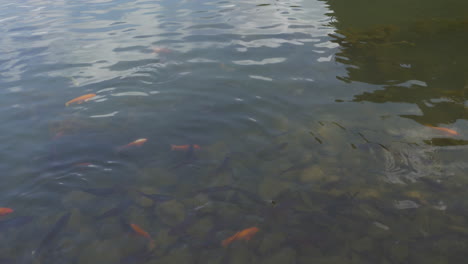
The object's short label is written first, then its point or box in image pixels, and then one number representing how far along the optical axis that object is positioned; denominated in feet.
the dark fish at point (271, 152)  16.90
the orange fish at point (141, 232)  12.92
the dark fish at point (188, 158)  16.85
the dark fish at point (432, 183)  14.06
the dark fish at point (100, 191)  15.42
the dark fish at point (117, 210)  14.14
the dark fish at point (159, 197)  14.76
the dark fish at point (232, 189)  14.42
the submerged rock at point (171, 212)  13.68
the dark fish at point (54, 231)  12.93
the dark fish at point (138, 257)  12.08
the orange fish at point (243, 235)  12.52
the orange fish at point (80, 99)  23.69
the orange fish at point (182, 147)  18.10
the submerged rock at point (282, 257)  11.73
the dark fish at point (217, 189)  15.02
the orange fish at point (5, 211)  14.55
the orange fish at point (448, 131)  17.13
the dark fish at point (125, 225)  13.41
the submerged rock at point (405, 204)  13.29
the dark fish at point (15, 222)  13.91
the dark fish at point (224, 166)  16.21
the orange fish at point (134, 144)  18.41
